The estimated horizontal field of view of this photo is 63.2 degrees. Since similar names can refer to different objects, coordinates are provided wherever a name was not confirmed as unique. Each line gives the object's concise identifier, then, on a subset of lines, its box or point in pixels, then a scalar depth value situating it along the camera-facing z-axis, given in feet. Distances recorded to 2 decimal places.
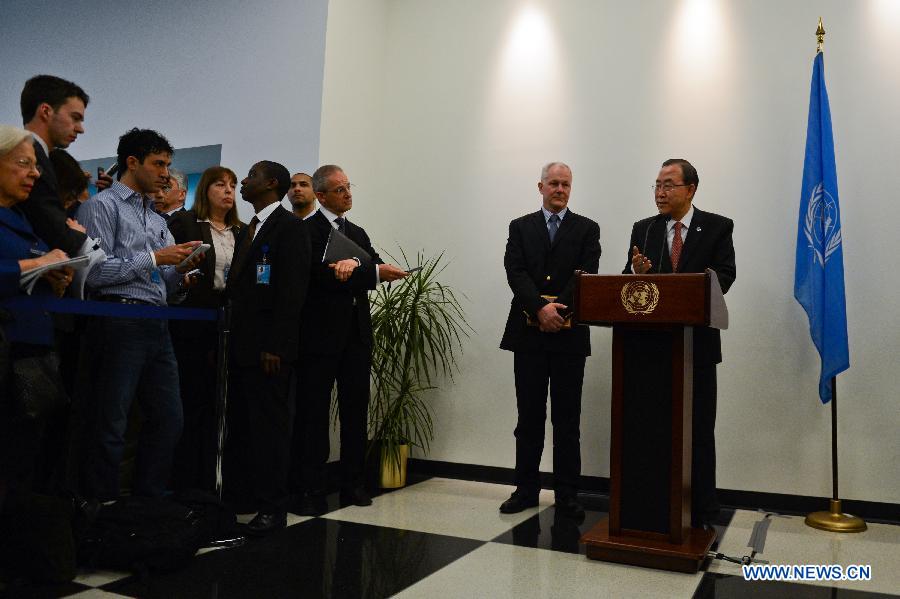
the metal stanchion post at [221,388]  9.65
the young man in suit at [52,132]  7.65
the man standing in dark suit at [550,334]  11.66
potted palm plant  13.75
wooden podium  8.61
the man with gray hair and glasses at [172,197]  13.44
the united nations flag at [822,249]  11.67
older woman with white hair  6.63
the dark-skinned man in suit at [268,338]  9.72
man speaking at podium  10.73
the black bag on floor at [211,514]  8.89
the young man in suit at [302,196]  12.76
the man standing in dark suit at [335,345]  11.37
